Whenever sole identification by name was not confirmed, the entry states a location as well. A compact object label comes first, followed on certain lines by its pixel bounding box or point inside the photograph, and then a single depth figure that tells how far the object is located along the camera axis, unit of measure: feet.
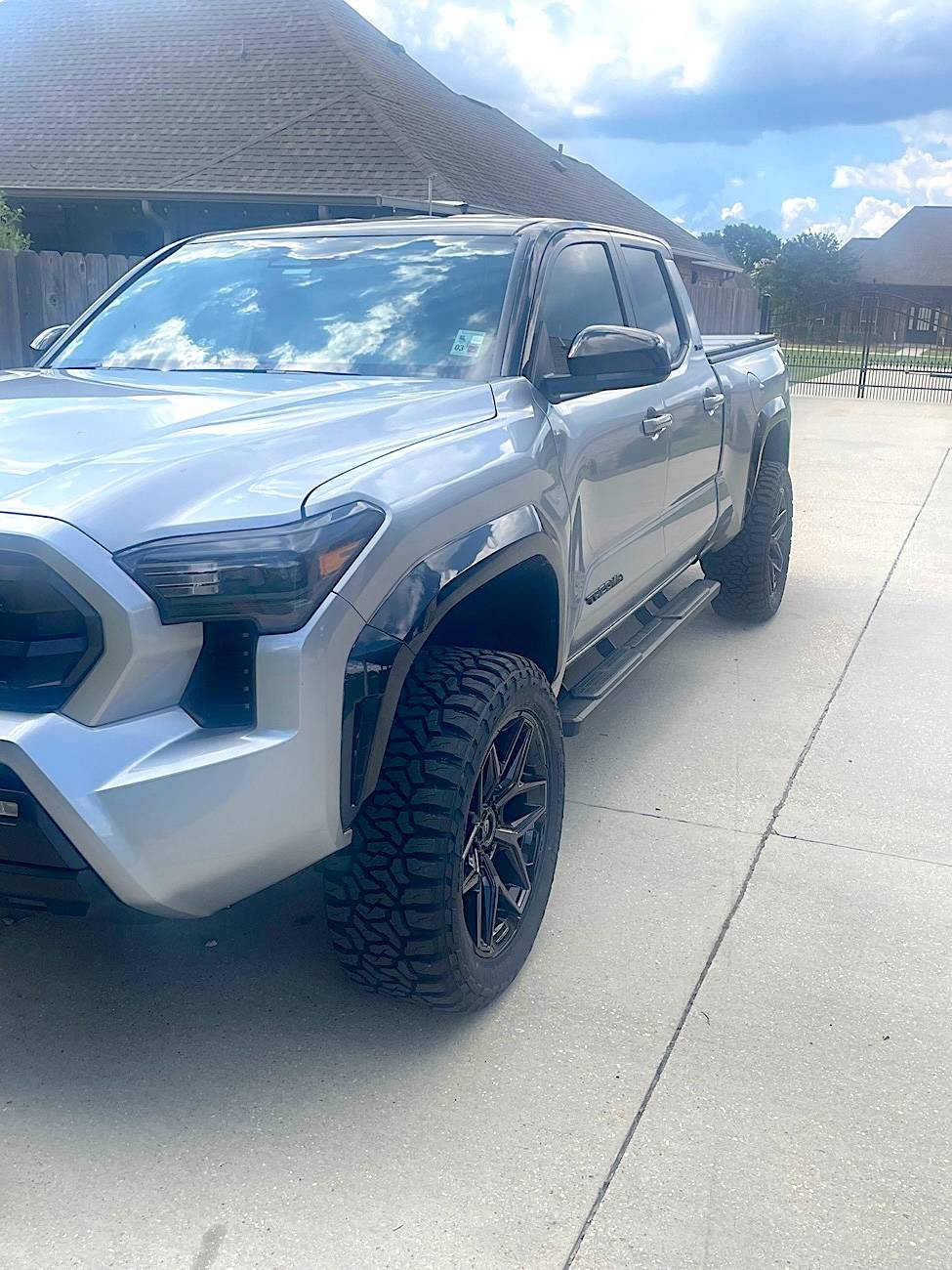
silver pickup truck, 7.09
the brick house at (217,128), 58.08
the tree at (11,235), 33.88
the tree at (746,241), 311.06
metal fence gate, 78.48
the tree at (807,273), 189.16
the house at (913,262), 189.57
